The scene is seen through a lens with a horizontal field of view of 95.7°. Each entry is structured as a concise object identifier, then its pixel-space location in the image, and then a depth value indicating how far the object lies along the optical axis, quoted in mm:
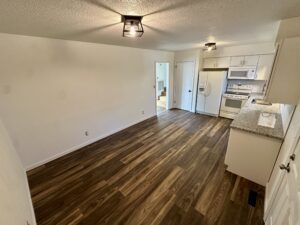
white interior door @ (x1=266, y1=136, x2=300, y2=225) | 1018
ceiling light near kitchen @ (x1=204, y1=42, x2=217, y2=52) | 3425
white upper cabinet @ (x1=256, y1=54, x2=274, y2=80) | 3841
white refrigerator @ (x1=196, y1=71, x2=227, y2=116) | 4559
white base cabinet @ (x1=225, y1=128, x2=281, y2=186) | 2002
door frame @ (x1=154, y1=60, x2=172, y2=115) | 4939
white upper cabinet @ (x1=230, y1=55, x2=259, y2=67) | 4016
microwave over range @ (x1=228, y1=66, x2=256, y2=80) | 4055
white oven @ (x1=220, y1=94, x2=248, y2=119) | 4315
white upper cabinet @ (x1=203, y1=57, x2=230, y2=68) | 4531
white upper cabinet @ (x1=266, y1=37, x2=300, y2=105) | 1504
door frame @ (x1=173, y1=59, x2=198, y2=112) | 5027
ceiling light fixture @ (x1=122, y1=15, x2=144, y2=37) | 1503
